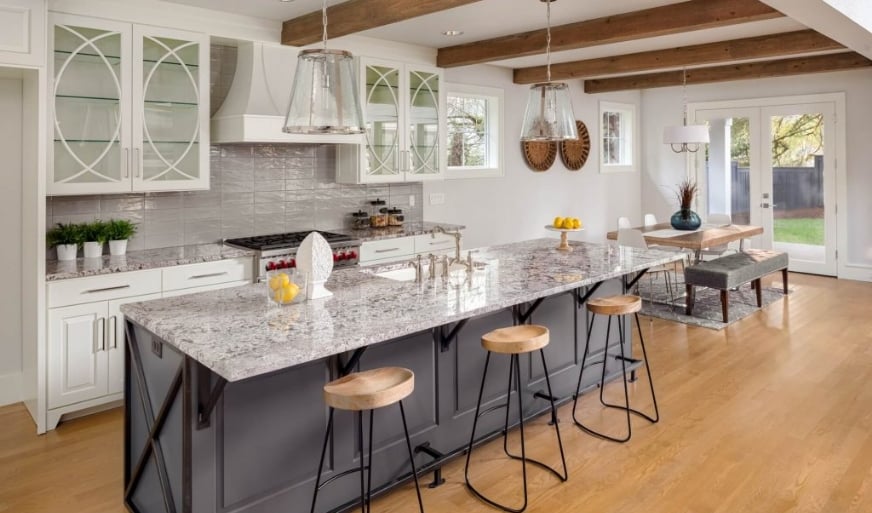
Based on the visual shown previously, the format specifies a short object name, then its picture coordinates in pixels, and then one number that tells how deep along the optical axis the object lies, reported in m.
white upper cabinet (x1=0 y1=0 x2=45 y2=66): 3.11
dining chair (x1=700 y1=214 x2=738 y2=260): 7.08
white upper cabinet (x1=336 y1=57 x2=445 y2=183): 5.00
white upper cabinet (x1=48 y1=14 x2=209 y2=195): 3.55
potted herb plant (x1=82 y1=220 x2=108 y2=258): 3.73
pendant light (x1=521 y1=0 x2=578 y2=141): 3.22
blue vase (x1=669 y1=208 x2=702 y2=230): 6.57
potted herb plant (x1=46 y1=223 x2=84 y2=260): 3.64
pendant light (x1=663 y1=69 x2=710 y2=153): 6.46
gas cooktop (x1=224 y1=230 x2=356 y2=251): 4.22
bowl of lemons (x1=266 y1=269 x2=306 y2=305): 2.53
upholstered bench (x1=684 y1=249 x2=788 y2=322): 5.47
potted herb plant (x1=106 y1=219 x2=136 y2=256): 3.84
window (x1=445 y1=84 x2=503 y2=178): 6.31
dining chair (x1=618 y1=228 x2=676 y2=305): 5.73
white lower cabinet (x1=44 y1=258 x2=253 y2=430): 3.36
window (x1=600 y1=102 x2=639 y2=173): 8.41
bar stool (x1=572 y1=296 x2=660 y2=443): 3.22
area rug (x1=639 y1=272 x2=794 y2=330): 5.67
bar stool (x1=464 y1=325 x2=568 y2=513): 2.57
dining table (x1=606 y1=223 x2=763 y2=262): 5.86
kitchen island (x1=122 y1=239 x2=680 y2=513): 2.10
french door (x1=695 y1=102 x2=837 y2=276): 7.54
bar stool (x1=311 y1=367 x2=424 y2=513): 2.02
